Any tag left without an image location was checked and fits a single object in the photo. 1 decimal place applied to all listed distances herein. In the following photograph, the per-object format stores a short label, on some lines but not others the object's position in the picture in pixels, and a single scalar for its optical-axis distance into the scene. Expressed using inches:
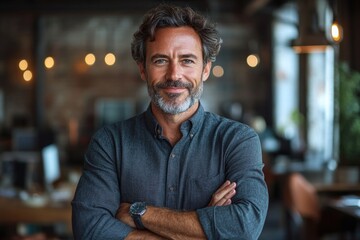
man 90.8
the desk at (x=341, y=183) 283.7
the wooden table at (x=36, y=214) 219.6
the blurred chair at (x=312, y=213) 268.5
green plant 288.2
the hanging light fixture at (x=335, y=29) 213.0
